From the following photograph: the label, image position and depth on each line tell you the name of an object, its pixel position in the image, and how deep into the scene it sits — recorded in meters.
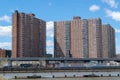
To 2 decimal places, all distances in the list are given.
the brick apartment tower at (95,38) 199.00
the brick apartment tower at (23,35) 186.75
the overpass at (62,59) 166.70
